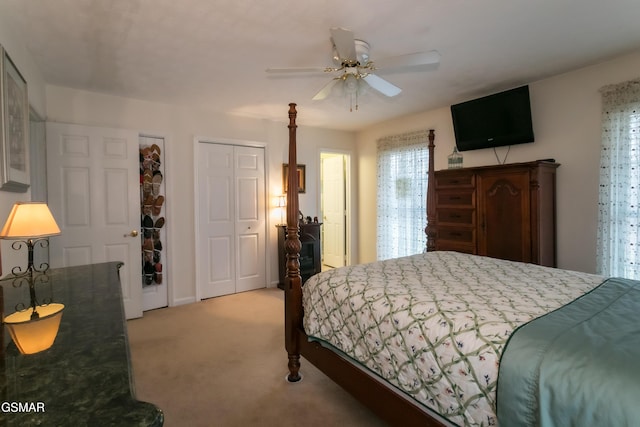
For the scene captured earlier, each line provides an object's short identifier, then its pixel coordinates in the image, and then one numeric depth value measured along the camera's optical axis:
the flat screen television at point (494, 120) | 3.26
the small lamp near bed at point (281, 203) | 4.62
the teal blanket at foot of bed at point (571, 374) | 0.92
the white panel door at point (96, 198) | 3.14
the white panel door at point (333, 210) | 5.66
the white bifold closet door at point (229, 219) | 4.11
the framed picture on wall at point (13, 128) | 1.70
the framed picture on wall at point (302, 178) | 4.89
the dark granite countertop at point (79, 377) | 0.58
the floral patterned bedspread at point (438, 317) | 1.23
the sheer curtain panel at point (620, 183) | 2.67
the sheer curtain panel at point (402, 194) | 4.38
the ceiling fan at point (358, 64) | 1.95
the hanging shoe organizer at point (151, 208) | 3.69
